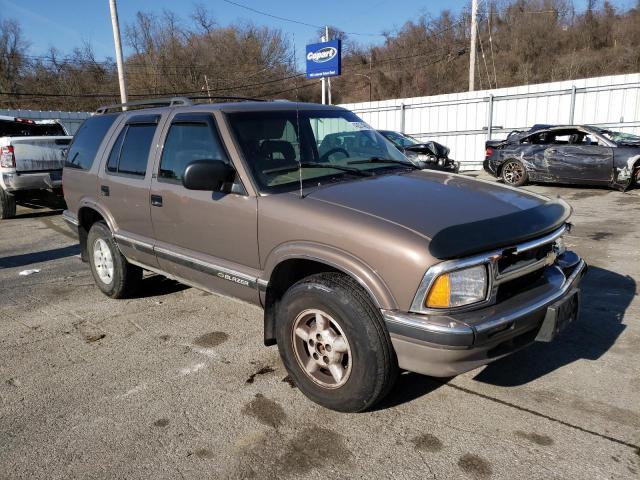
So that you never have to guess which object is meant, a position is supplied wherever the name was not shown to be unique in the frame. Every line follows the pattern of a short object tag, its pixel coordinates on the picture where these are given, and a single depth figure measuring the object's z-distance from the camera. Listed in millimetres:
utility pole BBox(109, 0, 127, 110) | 18406
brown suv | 2498
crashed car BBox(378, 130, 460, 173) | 11992
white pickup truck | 9398
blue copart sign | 24141
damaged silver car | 11055
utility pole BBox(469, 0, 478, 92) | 22422
